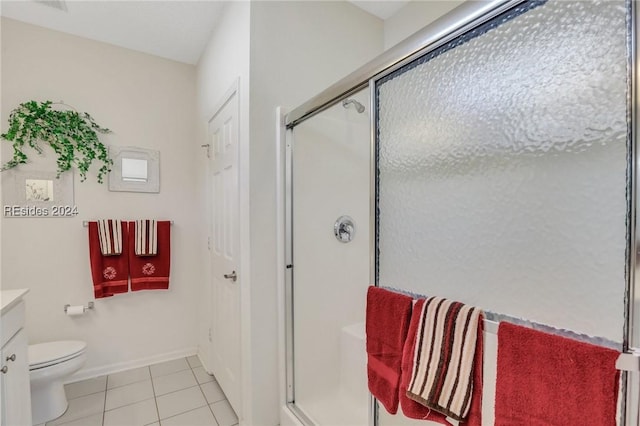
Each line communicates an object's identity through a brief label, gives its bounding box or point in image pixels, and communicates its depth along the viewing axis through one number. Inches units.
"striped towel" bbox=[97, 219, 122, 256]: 90.3
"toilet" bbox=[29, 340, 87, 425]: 70.4
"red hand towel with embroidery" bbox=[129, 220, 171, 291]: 95.5
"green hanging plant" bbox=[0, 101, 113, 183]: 81.9
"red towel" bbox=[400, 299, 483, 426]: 29.8
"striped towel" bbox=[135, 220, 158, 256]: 95.0
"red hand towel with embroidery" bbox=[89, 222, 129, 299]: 89.7
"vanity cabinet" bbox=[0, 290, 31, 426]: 48.6
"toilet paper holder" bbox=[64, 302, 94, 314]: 88.4
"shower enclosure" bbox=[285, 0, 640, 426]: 24.2
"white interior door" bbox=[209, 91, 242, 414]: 72.2
